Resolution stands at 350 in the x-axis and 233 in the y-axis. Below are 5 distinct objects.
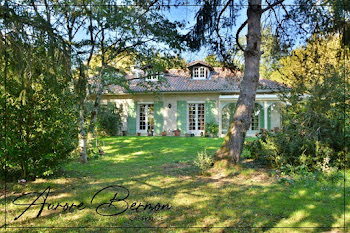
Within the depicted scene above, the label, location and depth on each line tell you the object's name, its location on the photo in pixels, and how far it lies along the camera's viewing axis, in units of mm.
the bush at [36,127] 4320
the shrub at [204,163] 5452
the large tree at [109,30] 6258
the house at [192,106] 15219
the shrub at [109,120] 15584
